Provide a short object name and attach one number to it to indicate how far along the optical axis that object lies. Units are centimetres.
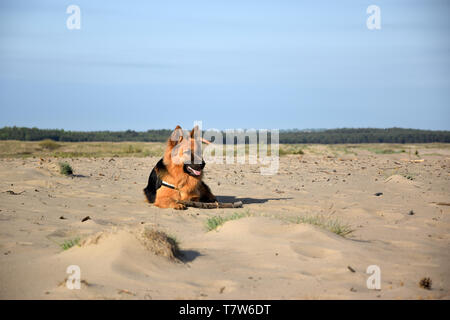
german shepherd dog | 954
